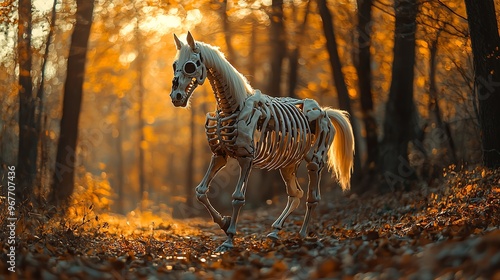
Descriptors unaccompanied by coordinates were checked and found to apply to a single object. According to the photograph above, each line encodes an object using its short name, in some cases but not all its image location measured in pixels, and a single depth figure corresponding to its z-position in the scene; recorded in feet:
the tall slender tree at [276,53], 72.13
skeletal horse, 28.07
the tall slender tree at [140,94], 72.03
